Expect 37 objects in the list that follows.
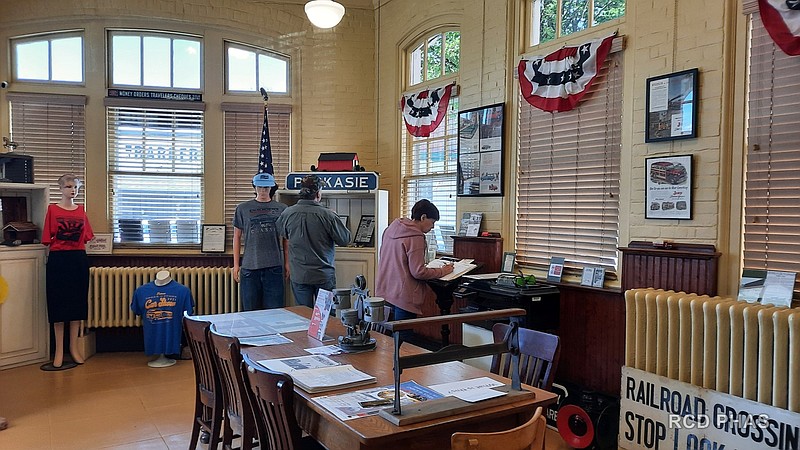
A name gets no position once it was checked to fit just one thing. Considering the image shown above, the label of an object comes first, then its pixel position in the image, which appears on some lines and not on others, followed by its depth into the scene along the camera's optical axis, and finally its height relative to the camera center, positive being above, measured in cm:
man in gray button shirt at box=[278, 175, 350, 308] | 509 -27
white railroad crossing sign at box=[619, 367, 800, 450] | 300 -115
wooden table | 197 -75
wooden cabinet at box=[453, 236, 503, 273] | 538 -39
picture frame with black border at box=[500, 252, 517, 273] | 522 -47
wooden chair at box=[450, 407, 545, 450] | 174 -70
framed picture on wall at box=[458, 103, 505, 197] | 543 +55
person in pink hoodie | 445 -43
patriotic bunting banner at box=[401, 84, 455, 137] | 617 +107
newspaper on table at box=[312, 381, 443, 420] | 214 -73
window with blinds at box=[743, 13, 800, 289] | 340 +31
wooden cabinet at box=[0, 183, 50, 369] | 575 -86
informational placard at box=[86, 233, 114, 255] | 651 -43
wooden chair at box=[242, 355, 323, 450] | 218 -76
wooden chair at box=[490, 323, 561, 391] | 277 -72
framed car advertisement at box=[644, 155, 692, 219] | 386 +16
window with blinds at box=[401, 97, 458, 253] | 620 +42
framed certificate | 672 -38
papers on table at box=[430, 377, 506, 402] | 230 -73
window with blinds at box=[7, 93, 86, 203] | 649 +79
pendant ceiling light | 519 +172
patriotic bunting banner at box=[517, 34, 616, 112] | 453 +109
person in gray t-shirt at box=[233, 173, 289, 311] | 568 -43
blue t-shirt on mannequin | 599 -107
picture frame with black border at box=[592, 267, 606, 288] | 441 -50
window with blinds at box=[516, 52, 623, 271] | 448 +25
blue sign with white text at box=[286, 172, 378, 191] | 640 +29
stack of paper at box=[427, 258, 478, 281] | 473 -48
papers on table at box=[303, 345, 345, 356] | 298 -73
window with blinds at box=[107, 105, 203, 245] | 675 +36
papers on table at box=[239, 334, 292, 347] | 319 -73
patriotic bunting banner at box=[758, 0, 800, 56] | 327 +106
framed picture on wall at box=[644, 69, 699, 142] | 382 +69
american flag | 662 +58
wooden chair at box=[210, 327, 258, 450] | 263 -87
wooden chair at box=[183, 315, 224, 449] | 311 -97
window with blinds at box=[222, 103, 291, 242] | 696 +72
